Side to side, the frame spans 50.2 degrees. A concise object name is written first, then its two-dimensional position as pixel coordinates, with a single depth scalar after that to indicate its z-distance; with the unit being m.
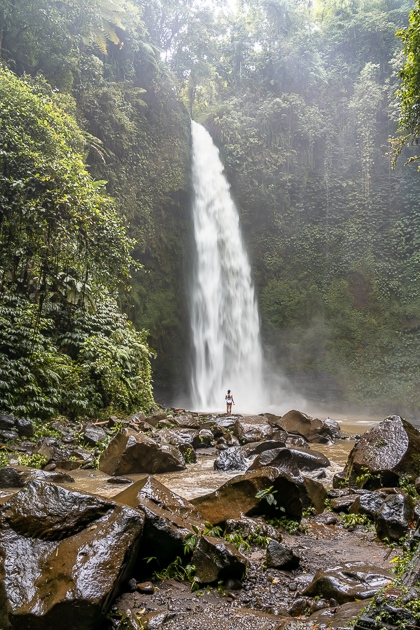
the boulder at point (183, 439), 6.91
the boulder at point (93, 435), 7.49
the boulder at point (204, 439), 8.16
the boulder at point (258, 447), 6.88
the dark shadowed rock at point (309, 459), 6.49
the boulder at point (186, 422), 9.70
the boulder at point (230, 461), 6.40
